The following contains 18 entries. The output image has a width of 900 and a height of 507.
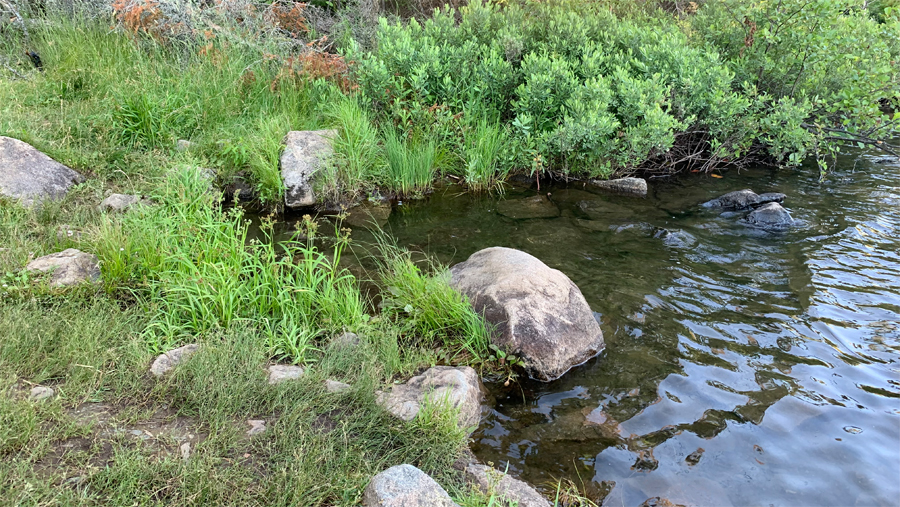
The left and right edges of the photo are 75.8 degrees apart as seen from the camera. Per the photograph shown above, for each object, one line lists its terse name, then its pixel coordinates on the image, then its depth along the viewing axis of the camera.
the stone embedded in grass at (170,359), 3.72
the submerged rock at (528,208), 7.42
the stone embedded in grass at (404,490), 2.76
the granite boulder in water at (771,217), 7.05
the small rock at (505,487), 3.15
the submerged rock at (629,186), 8.16
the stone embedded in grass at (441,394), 3.66
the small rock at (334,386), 3.77
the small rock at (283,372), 3.79
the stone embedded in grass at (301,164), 7.17
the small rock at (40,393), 3.30
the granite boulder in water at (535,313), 4.48
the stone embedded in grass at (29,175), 5.70
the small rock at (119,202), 5.82
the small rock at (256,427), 3.32
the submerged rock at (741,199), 7.61
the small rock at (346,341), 4.26
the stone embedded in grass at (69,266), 4.38
